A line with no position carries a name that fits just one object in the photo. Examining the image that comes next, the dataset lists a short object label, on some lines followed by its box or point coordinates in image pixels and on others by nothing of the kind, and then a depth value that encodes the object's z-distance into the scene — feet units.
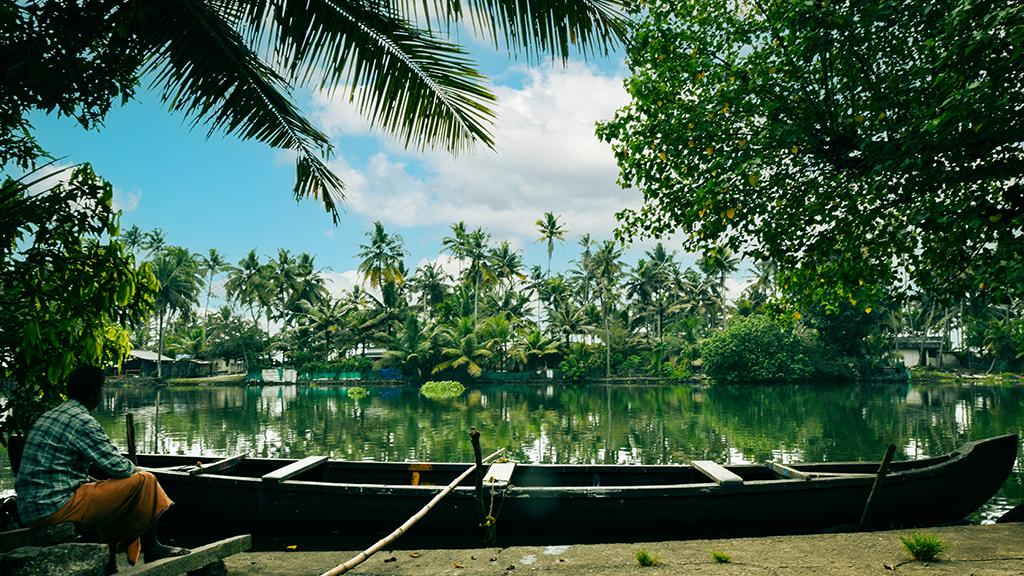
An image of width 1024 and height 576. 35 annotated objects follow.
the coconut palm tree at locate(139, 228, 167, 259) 192.00
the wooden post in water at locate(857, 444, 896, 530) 21.52
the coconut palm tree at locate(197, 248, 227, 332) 208.23
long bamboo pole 13.23
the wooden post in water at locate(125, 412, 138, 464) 19.32
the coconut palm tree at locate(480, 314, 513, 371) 147.13
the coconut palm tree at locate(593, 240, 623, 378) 159.74
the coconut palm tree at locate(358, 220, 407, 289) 163.22
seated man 12.57
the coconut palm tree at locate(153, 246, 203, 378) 151.74
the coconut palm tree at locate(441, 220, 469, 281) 164.66
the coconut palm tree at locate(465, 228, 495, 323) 164.35
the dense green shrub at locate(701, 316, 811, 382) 134.21
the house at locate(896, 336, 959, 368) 185.47
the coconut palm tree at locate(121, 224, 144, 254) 186.38
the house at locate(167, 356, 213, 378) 176.86
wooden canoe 22.50
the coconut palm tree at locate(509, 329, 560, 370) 152.76
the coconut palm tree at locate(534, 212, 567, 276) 172.96
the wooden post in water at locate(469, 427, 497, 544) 20.84
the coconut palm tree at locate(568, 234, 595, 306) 169.58
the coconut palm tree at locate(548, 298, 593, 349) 160.76
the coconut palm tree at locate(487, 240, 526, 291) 172.27
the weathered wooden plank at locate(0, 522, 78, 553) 11.83
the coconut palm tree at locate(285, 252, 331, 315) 179.01
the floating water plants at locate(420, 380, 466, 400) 124.06
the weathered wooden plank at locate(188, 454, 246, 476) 24.47
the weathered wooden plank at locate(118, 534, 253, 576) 12.30
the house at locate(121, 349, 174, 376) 171.53
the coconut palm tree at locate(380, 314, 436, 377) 145.79
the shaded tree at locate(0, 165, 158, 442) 15.07
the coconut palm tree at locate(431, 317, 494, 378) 143.74
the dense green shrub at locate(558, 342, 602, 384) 151.64
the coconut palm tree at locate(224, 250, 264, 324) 178.29
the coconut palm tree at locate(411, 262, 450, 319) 180.04
